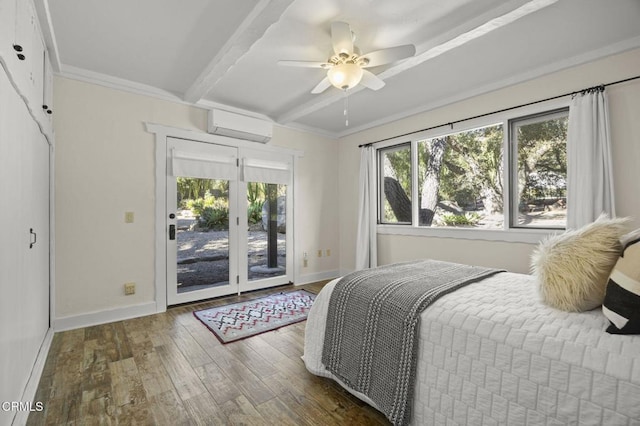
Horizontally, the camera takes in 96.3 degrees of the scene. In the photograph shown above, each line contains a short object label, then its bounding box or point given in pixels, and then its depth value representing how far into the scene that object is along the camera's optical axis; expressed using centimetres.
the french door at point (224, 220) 342
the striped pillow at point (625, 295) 100
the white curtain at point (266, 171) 393
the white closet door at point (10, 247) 127
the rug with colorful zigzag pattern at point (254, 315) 269
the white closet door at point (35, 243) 174
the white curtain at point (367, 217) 431
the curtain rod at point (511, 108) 243
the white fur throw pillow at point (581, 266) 123
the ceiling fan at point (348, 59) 210
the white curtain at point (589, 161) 241
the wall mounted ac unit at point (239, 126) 351
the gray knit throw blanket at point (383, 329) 141
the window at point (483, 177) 288
